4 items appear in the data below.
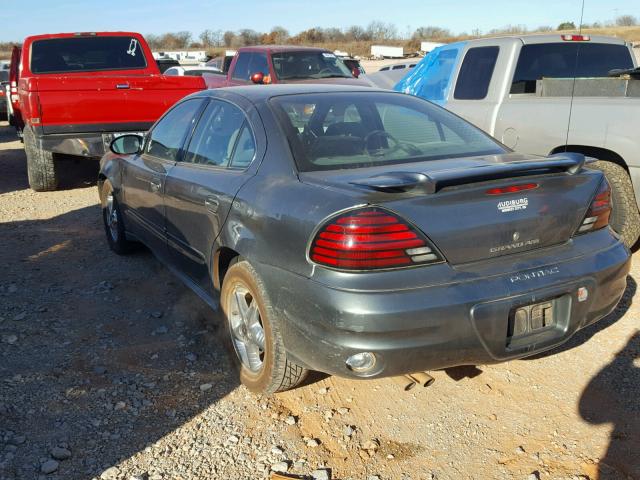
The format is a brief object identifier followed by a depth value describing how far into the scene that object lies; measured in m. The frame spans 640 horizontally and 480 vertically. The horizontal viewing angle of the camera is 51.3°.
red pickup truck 7.99
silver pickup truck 5.07
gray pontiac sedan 2.72
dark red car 11.09
